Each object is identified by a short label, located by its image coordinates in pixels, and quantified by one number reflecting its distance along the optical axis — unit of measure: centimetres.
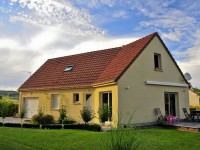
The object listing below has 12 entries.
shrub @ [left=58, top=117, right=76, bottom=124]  2232
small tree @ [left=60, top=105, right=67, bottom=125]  2186
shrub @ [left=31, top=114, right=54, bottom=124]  2188
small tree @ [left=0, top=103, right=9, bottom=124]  2188
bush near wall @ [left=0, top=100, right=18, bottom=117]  3353
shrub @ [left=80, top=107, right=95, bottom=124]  1866
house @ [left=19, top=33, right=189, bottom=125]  1991
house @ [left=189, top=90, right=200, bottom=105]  4702
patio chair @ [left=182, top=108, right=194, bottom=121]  2256
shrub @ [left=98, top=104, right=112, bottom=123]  1833
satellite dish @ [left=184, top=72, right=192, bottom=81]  2578
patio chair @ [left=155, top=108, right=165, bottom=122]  2072
